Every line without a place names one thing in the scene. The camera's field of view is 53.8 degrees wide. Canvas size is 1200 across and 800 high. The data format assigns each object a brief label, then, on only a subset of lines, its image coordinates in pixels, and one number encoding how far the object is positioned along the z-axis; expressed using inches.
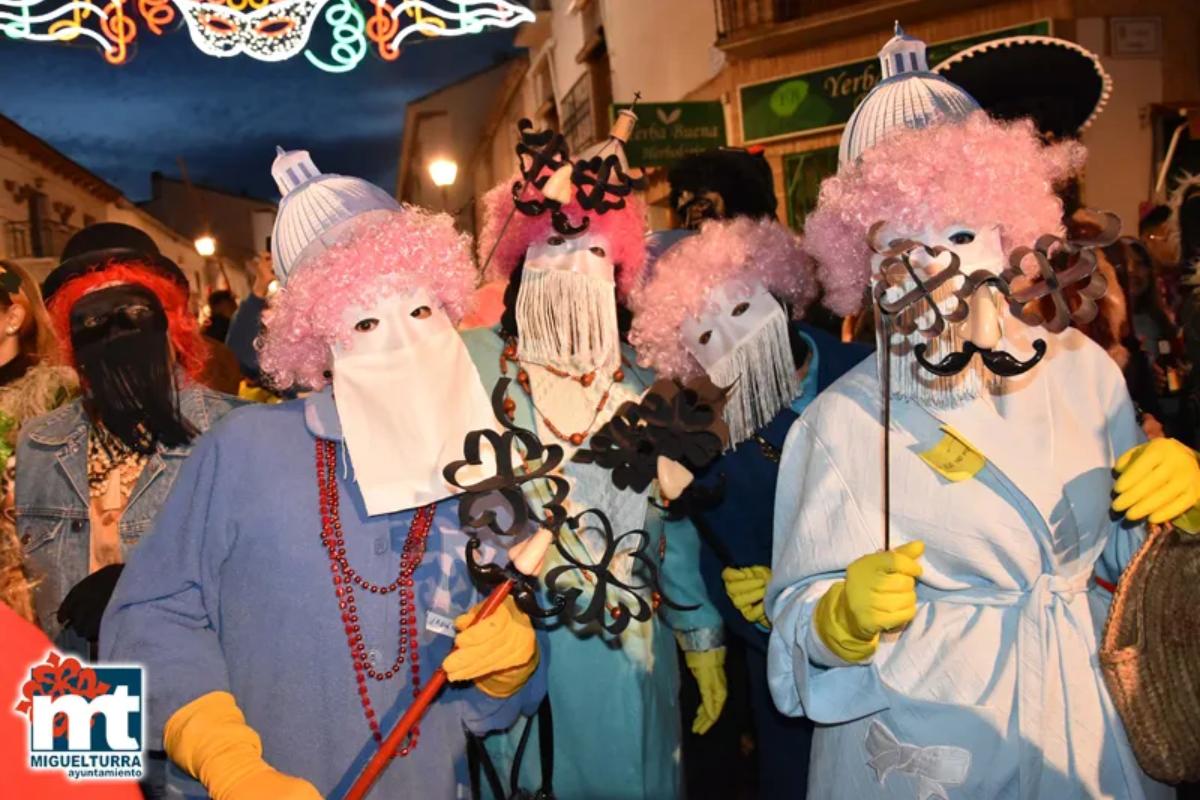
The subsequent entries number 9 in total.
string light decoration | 267.6
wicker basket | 87.8
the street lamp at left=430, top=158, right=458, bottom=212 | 374.3
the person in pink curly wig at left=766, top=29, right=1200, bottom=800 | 91.0
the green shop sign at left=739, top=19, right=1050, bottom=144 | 436.1
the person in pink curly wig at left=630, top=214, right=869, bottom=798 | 129.4
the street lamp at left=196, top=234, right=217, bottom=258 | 567.7
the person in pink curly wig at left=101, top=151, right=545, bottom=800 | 95.1
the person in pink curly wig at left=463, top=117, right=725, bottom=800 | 131.1
